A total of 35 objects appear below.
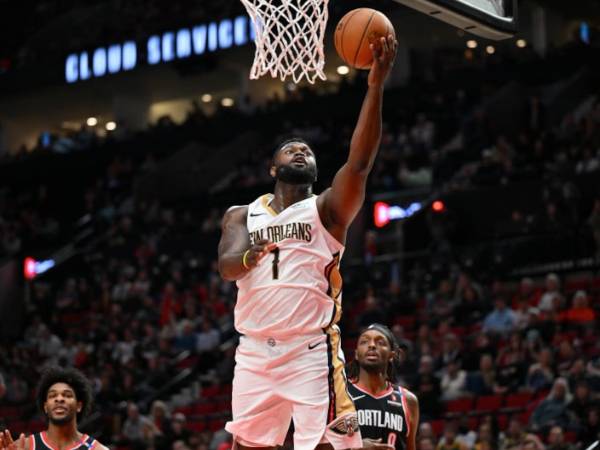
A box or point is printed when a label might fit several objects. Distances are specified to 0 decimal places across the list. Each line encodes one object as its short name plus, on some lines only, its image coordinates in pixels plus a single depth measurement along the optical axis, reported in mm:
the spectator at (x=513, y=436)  11805
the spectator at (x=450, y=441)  11688
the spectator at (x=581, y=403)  12219
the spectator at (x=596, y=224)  17561
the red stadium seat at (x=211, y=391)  18422
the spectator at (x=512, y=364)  14039
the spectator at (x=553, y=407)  12578
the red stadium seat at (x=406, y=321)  17266
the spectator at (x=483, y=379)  14273
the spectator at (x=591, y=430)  11844
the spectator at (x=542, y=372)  13633
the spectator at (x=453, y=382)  14344
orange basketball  6219
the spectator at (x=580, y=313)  15142
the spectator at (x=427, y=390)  13984
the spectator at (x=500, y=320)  15500
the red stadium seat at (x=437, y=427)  13562
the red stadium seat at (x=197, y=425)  16841
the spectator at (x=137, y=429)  15570
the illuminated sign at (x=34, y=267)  26672
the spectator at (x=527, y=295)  16203
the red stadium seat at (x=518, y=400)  13648
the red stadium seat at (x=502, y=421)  13289
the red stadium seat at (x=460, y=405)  14047
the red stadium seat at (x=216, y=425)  16375
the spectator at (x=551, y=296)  15633
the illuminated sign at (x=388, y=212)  22047
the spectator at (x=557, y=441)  11406
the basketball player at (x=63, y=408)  7301
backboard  6973
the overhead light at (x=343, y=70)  30988
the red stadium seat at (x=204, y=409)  17781
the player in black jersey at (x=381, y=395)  7871
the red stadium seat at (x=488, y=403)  13875
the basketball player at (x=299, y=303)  6164
